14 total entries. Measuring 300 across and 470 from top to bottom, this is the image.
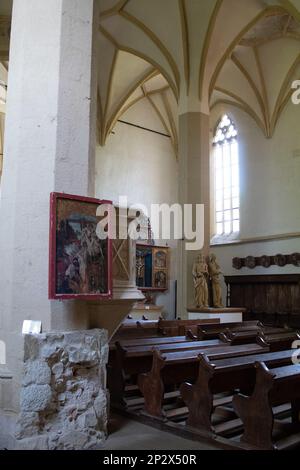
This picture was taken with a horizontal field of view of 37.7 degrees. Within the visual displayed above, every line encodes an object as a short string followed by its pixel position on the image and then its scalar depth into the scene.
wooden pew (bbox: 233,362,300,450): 3.66
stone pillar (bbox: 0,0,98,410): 3.74
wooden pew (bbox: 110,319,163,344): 7.01
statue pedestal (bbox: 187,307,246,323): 10.62
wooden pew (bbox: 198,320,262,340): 6.93
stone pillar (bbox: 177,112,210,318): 11.62
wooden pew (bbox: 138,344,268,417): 4.50
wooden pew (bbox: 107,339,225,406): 5.01
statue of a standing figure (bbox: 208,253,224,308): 11.34
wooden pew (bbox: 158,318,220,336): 7.61
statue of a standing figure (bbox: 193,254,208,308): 11.05
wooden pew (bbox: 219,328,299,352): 6.23
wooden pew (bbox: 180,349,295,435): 4.06
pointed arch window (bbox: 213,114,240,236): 16.41
